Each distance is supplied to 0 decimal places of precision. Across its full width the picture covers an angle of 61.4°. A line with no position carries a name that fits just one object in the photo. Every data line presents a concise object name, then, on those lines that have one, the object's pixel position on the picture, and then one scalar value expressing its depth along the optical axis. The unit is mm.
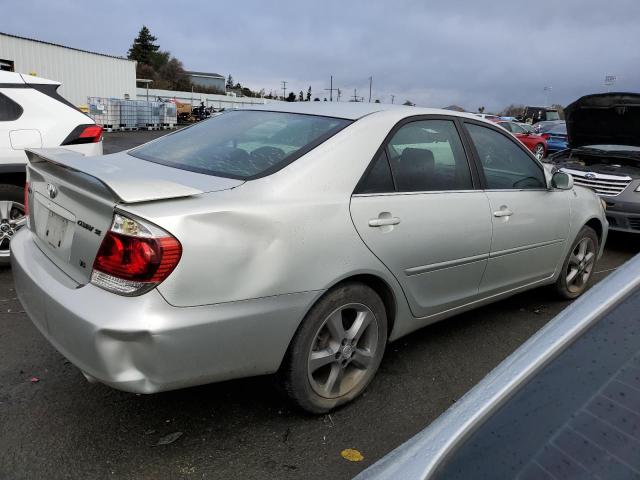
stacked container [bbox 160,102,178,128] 29672
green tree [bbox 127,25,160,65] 83250
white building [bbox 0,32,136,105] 26688
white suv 4738
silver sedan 2107
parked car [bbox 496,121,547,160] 19688
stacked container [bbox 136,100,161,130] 27817
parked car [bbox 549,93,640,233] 6781
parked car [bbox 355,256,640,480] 997
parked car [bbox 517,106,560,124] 32391
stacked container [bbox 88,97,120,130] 25172
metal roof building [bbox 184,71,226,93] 95438
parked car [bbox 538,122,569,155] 21019
